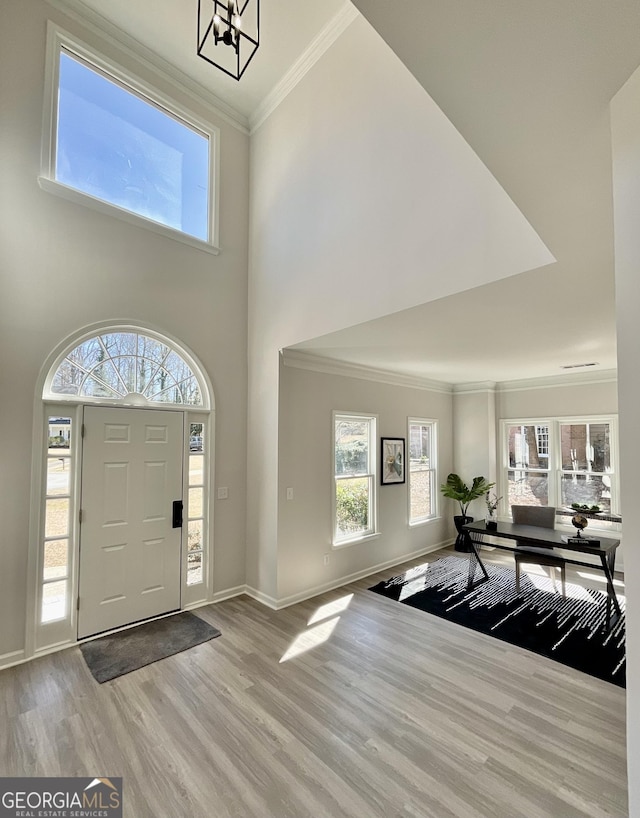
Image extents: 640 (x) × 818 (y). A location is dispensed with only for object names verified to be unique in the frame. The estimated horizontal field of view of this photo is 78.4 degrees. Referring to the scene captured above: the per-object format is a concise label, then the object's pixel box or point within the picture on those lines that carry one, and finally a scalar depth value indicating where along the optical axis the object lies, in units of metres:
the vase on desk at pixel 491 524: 4.57
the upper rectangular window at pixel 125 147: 3.65
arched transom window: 3.51
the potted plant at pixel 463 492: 6.13
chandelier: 3.84
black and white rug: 3.20
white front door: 3.50
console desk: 3.74
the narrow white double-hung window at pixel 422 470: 6.08
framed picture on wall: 5.41
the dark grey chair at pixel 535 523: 4.21
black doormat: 3.07
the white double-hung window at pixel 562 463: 5.48
